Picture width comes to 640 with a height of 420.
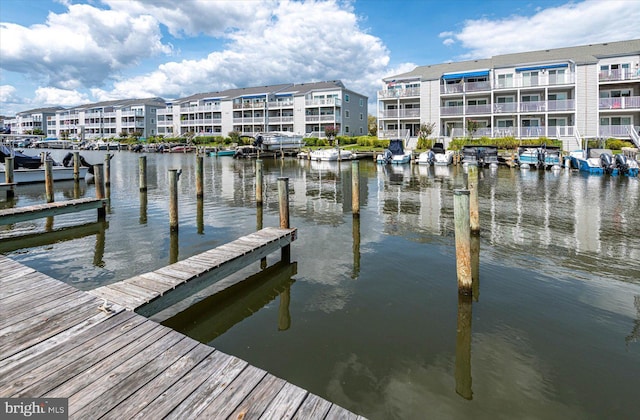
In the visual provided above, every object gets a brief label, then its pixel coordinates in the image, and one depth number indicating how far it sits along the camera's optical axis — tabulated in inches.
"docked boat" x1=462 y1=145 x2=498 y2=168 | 1588.3
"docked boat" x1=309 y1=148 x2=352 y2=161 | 1963.6
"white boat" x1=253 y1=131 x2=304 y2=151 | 2337.6
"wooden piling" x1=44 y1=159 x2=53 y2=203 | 783.6
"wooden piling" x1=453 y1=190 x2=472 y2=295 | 312.7
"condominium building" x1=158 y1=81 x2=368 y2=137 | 2854.3
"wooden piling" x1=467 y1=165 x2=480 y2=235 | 481.4
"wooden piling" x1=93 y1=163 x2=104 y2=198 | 674.2
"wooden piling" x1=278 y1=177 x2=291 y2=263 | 450.6
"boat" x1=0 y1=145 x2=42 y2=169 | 1051.9
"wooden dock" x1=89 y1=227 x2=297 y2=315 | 246.4
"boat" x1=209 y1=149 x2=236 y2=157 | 2539.4
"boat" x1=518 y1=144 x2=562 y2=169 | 1451.8
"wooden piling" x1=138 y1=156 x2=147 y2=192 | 856.2
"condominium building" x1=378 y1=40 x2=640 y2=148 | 1738.4
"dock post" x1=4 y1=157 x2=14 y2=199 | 877.2
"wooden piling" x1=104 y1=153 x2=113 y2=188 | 895.2
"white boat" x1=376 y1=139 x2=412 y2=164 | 1696.6
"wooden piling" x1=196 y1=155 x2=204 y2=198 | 758.5
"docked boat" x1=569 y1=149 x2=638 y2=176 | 1224.8
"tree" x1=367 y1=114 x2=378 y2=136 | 3306.1
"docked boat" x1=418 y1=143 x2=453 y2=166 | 1619.1
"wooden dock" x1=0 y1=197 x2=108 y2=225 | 525.3
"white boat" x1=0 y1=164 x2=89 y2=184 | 1003.9
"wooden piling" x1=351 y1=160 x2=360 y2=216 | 629.0
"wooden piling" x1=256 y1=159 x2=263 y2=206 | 723.5
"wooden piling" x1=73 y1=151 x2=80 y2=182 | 1102.4
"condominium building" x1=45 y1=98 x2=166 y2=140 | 4099.4
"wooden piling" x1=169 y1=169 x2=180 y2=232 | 545.6
